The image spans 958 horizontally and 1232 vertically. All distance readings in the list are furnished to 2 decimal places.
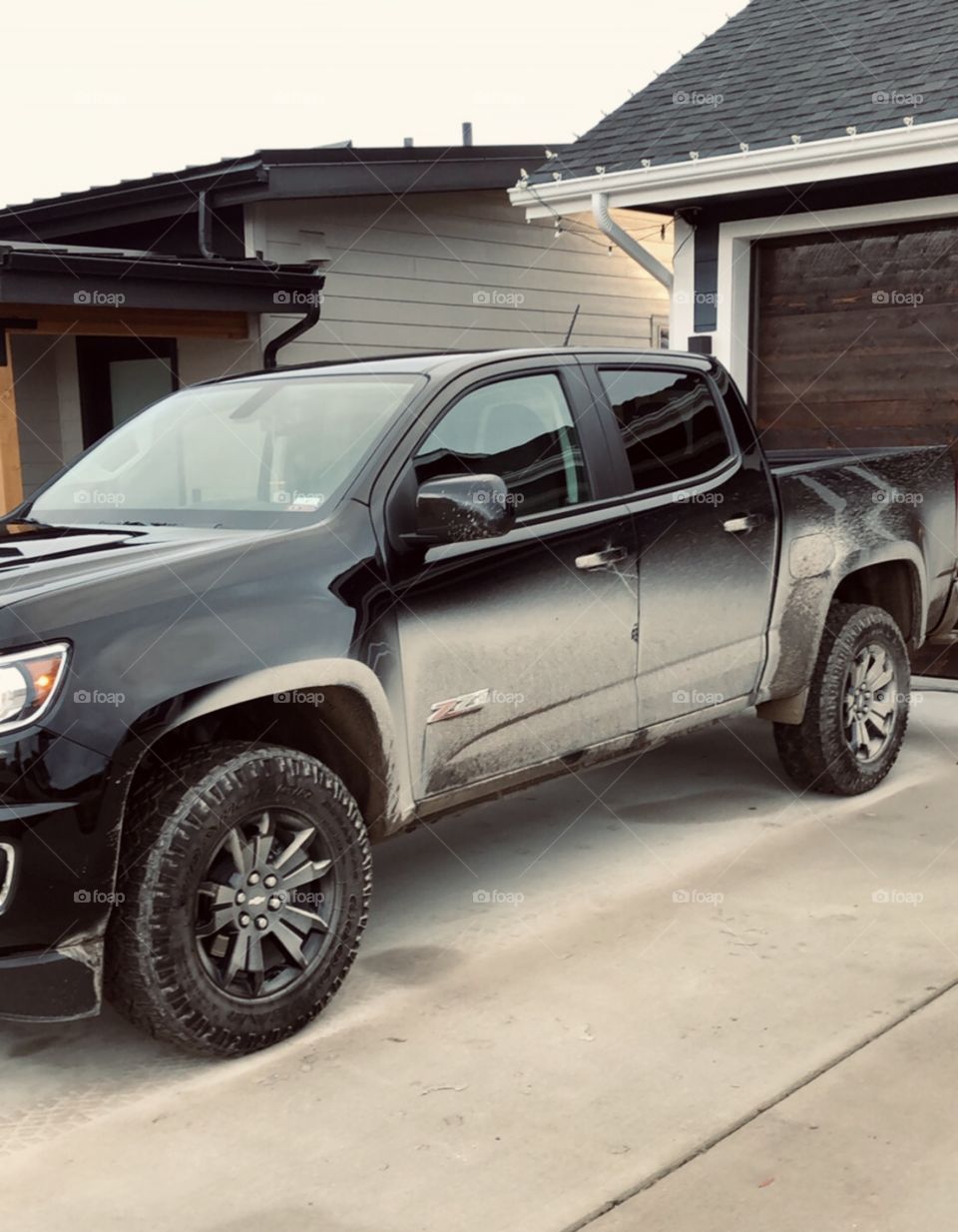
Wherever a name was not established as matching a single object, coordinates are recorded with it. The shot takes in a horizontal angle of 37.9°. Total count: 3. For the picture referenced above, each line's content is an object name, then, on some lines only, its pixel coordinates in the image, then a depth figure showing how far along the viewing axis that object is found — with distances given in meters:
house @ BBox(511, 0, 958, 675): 8.95
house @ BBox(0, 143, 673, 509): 9.98
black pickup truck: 3.43
